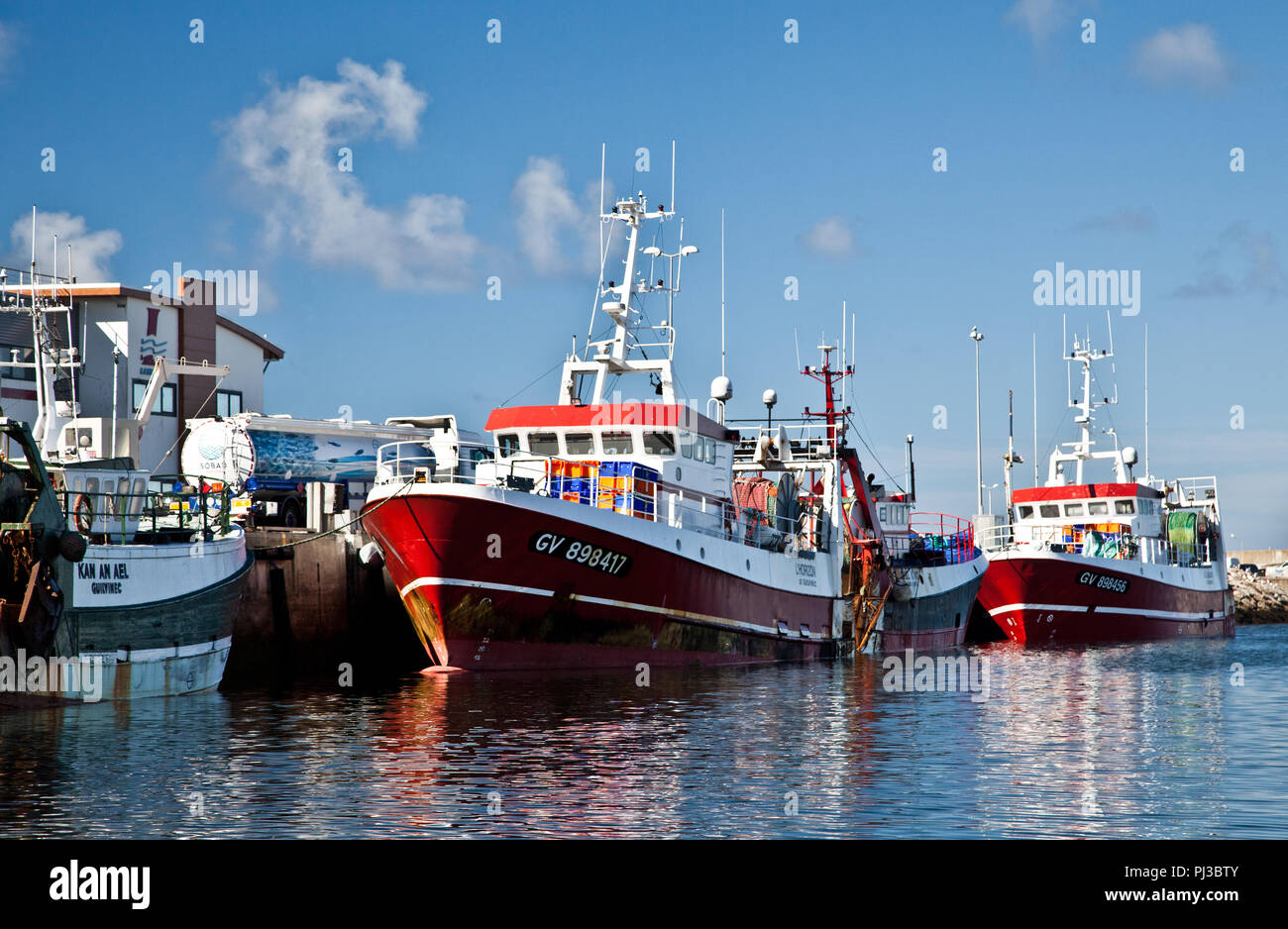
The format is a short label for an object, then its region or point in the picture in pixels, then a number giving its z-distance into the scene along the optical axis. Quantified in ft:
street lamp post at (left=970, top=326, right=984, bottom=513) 192.13
